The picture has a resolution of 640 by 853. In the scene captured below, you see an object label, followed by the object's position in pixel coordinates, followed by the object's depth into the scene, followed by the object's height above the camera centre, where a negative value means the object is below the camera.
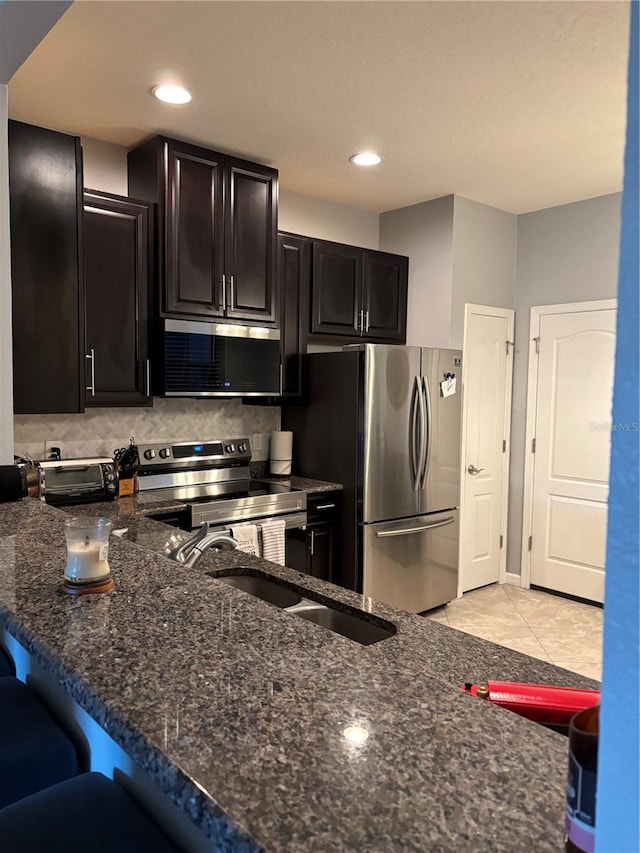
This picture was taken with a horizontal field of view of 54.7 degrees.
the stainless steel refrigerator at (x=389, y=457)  3.61 -0.40
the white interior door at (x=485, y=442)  4.38 -0.35
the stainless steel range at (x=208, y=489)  3.09 -0.55
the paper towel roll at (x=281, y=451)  3.94 -0.39
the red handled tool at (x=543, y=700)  0.86 -0.43
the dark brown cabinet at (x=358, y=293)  3.96 +0.66
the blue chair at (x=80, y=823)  0.91 -0.67
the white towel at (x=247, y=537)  3.19 -0.76
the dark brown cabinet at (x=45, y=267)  2.64 +0.52
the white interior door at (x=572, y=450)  4.18 -0.39
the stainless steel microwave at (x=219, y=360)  3.17 +0.16
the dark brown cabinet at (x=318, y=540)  3.51 -0.86
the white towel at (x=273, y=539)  3.30 -0.80
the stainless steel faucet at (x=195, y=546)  1.68 -0.43
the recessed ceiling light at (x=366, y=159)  3.38 +1.29
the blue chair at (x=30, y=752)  1.19 -0.72
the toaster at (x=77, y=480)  2.84 -0.44
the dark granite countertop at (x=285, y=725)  0.57 -0.39
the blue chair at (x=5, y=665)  1.60 -0.72
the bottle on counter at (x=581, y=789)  0.46 -0.30
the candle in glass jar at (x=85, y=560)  1.16 -0.32
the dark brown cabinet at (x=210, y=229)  3.12 +0.86
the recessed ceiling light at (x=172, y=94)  2.61 +1.26
